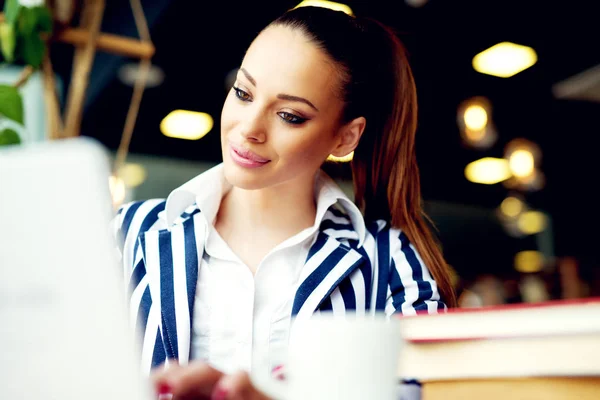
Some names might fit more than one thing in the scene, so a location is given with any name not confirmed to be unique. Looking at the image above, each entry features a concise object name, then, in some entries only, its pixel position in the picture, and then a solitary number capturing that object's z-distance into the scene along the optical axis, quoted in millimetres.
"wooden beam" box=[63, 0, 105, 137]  1658
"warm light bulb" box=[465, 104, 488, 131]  4598
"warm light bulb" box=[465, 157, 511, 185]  7109
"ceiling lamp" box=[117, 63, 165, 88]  4539
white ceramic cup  454
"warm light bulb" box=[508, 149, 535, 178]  5277
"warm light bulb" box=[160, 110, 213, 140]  5520
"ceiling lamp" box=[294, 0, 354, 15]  3296
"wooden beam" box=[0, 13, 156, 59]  1696
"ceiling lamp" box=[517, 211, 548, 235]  9961
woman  1164
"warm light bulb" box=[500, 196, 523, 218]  9102
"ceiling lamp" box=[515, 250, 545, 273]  10844
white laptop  354
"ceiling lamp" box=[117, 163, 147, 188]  6609
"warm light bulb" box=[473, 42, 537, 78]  4285
